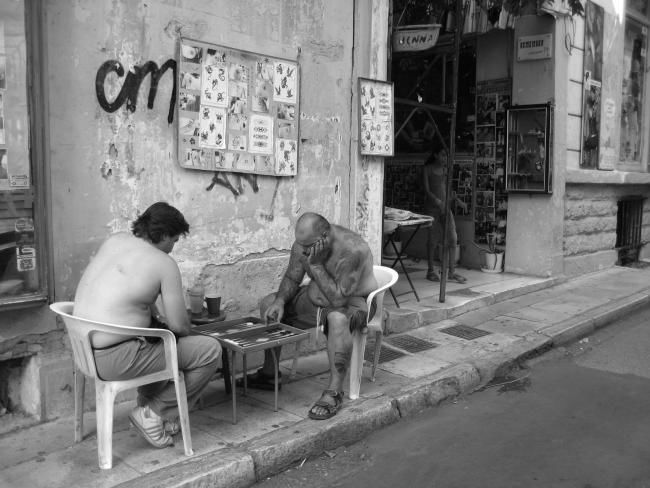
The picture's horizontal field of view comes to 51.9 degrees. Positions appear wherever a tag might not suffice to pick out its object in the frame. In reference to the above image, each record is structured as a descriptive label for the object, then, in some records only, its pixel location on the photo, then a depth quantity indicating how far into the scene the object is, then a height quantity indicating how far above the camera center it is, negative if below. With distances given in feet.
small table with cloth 23.04 -1.15
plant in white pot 30.58 -3.07
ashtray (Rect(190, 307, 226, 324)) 14.62 -2.93
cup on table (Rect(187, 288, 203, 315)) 15.29 -2.64
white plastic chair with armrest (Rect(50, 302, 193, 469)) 11.19 -3.35
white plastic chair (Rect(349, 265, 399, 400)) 15.15 -3.38
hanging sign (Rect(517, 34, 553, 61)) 28.68 +6.13
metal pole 22.21 +1.19
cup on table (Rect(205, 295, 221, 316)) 15.05 -2.67
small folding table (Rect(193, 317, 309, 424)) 13.03 -3.08
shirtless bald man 14.56 -2.46
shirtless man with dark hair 11.36 -2.17
